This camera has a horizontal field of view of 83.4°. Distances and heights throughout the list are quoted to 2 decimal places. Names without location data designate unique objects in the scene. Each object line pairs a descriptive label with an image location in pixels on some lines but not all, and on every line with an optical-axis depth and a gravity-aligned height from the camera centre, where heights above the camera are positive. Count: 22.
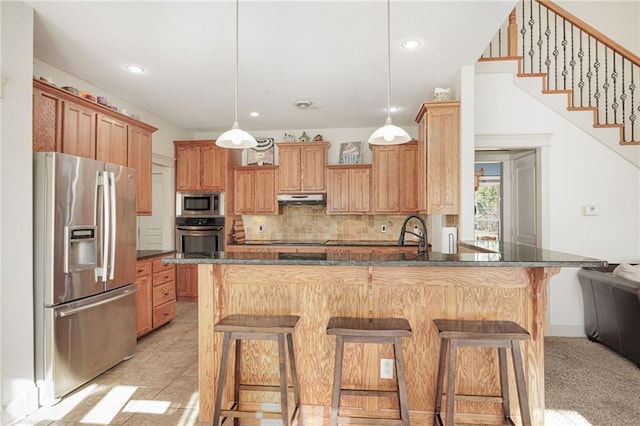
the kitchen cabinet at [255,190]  5.68 +0.41
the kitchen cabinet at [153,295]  3.87 -0.91
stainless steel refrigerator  2.53 -0.41
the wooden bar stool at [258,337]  1.95 -0.66
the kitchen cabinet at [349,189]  5.43 +0.40
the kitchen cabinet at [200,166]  5.57 +0.78
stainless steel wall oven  5.54 -0.28
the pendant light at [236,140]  2.44 +0.53
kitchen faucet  2.49 -0.17
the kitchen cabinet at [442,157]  3.43 +0.56
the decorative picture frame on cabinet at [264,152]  5.91 +1.05
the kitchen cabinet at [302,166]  5.52 +0.76
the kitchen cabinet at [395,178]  5.25 +0.55
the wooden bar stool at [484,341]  1.84 -0.65
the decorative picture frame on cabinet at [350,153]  5.64 +0.99
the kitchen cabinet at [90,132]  2.86 +0.79
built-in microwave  5.59 +0.18
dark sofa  3.11 -0.90
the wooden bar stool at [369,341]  1.87 -0.67
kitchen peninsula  2.15 -0.58
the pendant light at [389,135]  2.36 +0.54
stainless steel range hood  5.48 +0.26
